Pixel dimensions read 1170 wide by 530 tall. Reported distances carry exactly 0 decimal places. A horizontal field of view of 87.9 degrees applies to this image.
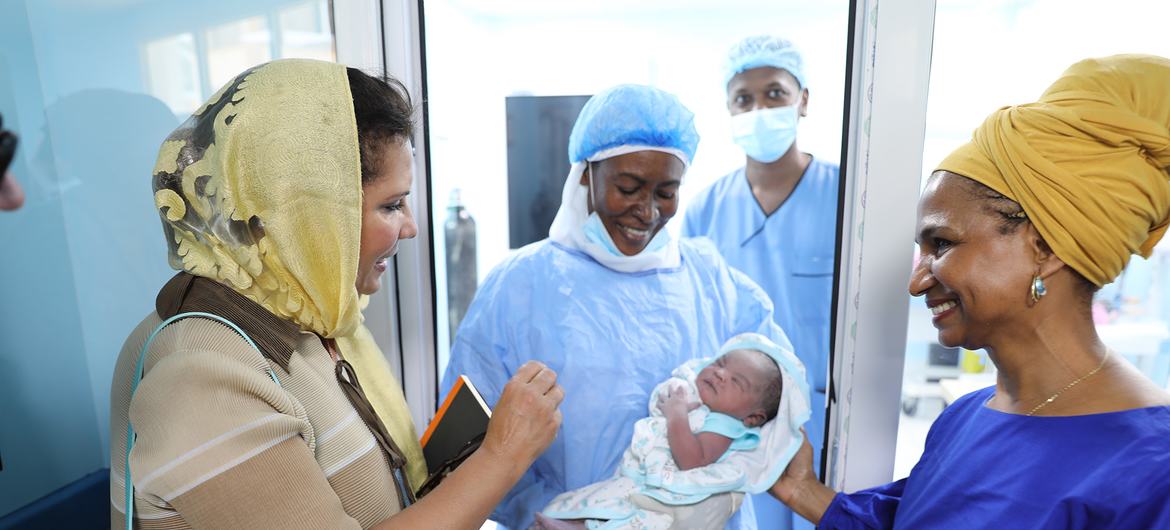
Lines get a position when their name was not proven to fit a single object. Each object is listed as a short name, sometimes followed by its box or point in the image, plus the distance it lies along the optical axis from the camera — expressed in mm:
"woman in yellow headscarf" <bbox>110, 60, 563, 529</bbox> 738
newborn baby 1321
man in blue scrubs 1651
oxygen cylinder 1766
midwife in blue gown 1446
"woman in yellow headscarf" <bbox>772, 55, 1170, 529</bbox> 847
